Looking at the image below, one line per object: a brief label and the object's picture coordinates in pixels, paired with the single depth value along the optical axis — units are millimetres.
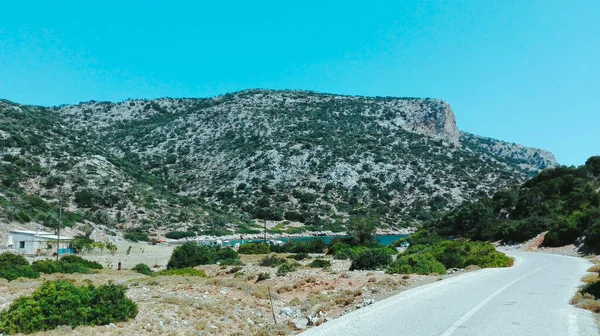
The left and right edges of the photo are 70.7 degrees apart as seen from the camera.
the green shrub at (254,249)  48141
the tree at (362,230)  51781
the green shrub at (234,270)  29522
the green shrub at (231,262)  34719
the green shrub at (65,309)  11000
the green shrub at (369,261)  26516
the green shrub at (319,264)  30616
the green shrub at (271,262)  34450
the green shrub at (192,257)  34625
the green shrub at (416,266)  21016
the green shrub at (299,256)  40369
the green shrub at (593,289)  12151
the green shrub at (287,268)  26970
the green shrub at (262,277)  24547
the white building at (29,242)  41250
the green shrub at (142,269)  30547
